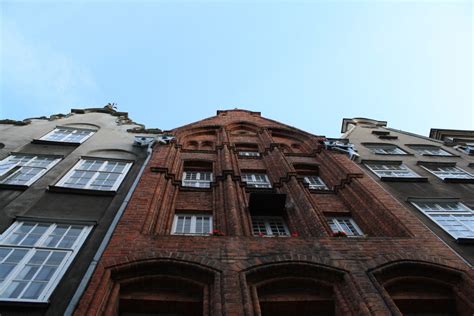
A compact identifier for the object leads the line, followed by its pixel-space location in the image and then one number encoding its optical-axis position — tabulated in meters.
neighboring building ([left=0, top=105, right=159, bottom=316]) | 6.90
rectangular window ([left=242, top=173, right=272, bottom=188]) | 14.17
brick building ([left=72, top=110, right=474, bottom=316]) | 7.19
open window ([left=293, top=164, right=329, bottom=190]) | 15.78
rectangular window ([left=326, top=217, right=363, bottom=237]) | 11.25
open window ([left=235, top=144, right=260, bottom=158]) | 18.18
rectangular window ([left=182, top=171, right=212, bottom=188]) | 13.89
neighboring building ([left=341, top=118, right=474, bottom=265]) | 10.70
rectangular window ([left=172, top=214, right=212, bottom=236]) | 10.39
